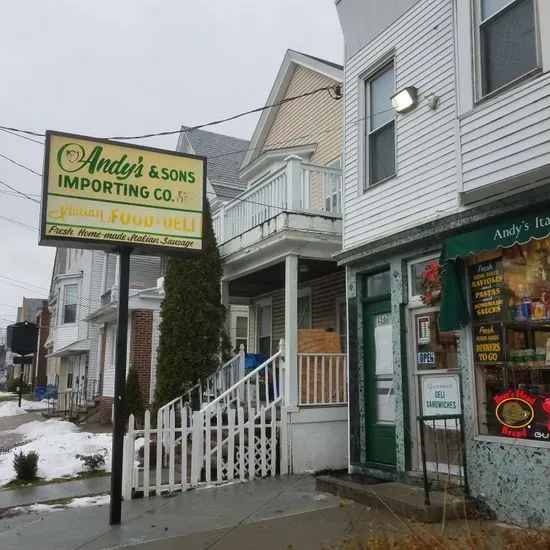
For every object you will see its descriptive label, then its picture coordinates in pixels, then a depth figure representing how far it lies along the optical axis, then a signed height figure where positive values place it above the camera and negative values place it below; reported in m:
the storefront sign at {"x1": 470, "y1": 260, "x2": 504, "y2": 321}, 6.07 +0.97
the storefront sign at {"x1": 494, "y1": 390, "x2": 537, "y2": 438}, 5.64 -0.27
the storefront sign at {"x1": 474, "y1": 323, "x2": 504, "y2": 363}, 6.00 +0.41
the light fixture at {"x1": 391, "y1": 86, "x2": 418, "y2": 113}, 7.52 +3.57
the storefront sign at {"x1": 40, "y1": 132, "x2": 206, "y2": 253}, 6.53 +2.15
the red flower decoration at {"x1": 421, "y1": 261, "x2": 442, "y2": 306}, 6.84 +1.15
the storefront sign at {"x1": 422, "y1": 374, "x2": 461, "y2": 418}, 6.63 -0.12
